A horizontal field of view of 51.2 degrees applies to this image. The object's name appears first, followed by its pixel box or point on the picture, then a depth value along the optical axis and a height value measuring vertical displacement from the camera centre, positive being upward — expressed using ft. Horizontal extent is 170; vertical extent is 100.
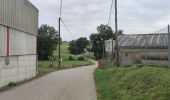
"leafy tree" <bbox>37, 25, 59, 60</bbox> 150.84 +9.77
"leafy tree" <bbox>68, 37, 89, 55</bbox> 191.39 +7.79
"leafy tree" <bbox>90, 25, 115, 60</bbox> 168.33 +12.74
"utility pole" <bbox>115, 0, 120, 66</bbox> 51.22 +0.30
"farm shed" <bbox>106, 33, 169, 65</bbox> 39.72 +1.58
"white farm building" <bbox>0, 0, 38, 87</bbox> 36.32 +3.00
